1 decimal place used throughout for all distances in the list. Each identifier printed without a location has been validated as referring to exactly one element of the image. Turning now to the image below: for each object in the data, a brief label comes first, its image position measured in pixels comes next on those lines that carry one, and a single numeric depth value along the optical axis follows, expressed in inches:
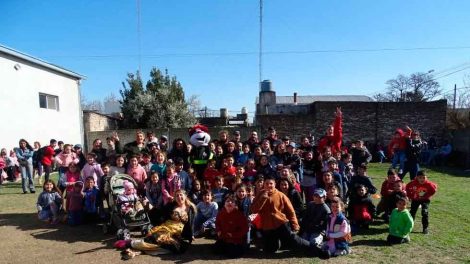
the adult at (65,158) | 376.2
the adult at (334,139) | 367.2
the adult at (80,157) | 342.3
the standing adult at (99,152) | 333.4
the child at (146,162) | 309.7
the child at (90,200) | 295.6
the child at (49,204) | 296.2
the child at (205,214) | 255.8
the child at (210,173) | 301.6
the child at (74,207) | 290.2
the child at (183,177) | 288.8
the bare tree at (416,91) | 1632.6
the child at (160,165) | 297.9
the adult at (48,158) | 455.2
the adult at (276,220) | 223.9
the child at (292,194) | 263.4
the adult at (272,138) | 355.9
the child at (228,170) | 296.9
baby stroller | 251.1
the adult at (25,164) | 419.2
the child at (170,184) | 277.4
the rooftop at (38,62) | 520.6
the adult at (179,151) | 325.4
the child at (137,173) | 294.2
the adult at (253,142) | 349.7
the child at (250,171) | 299.0
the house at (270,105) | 1157.7
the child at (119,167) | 302.5
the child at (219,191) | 280.2
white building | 524.1
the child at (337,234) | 215.6
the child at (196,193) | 284.6
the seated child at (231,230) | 219.0
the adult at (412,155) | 400.2
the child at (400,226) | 233.1
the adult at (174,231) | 224.2
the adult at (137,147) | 332.8
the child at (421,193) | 260.1
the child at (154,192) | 279.1
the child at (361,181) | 281.5
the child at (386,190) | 283.0
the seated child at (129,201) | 257.6
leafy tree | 951.0
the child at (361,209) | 264.5
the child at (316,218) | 228.5
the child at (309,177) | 309.1
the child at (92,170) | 305.3
